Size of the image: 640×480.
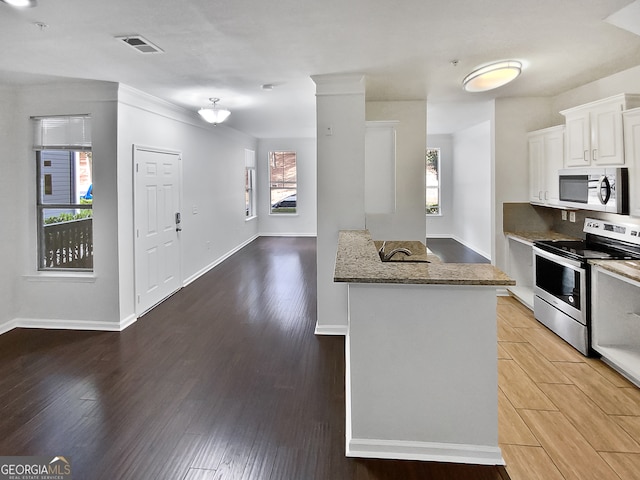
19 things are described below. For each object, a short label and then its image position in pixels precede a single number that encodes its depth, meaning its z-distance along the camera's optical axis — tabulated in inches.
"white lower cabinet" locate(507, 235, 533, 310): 209.2
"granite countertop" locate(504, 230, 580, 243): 188.4
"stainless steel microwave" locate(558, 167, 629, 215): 139.9
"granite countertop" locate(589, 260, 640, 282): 117.3
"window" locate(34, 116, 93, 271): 180.1
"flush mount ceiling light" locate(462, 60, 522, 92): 146.3
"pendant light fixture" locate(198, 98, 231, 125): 198.5
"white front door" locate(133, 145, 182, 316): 190.9
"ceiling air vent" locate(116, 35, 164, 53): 117.0
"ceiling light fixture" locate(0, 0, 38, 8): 92.3
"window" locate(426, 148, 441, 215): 418.3
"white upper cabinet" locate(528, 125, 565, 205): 181.8
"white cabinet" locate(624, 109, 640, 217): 132.0
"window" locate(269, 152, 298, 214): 448.5
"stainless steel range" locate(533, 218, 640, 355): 139.6
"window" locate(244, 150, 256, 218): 397.5
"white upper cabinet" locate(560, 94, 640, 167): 138.4
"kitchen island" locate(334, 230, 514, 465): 85.6
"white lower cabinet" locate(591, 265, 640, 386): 132.6
